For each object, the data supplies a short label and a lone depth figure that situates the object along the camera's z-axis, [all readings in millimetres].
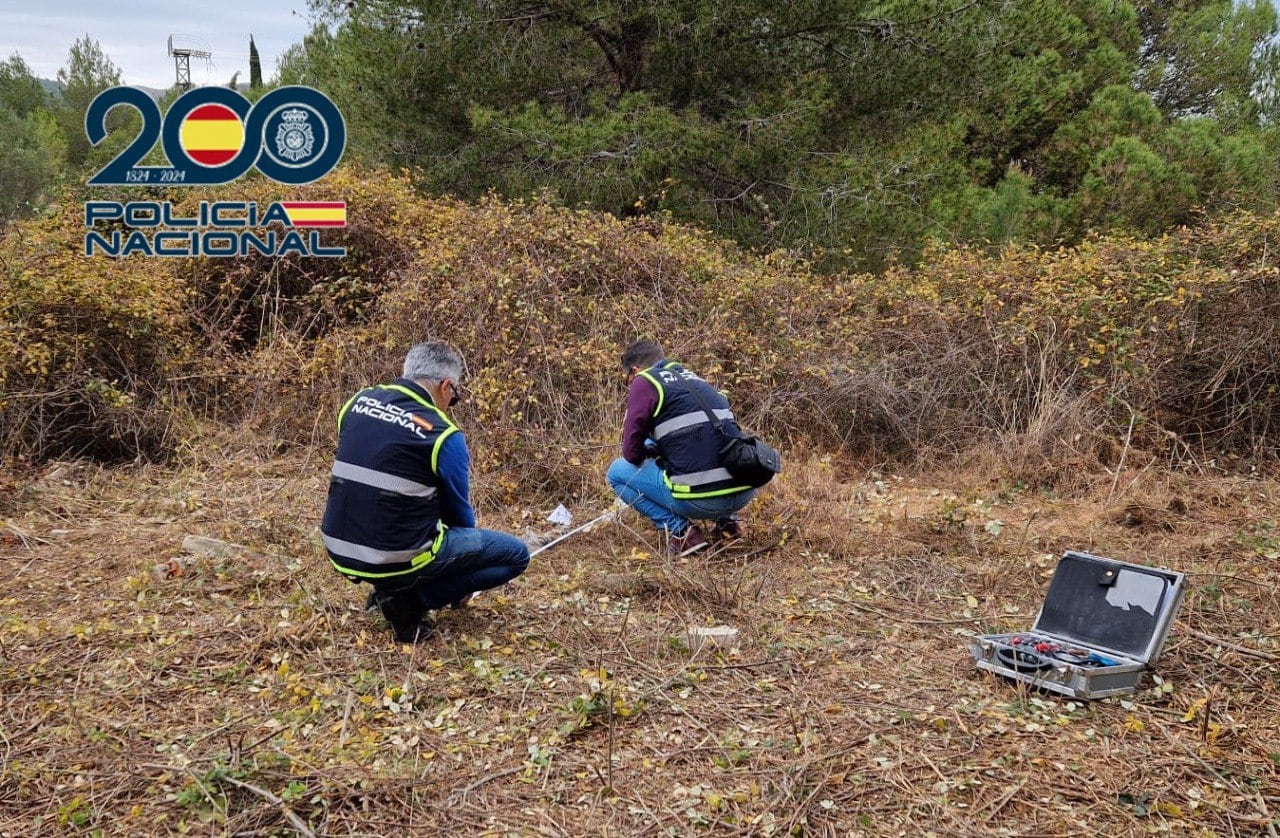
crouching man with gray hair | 3578
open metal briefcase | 3473
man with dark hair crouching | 4953
